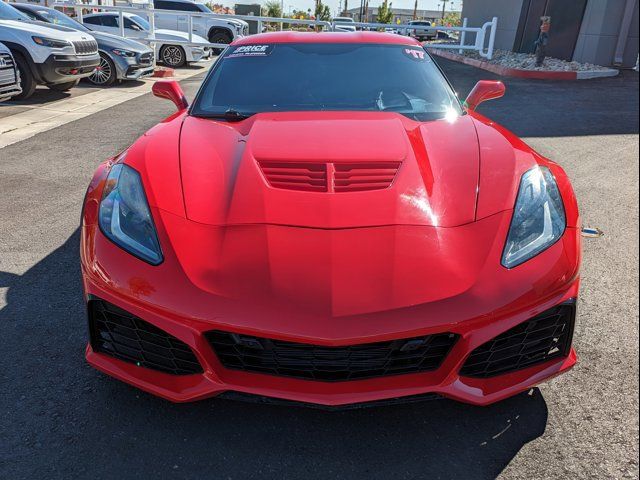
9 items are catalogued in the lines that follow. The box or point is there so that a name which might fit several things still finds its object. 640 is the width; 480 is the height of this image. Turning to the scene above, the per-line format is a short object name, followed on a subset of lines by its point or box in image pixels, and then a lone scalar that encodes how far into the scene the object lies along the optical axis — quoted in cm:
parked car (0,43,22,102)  663
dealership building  1412
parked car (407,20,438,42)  3350
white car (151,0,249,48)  1808
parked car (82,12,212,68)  1429
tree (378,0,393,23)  5269
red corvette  166
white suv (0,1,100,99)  777
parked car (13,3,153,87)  1036
